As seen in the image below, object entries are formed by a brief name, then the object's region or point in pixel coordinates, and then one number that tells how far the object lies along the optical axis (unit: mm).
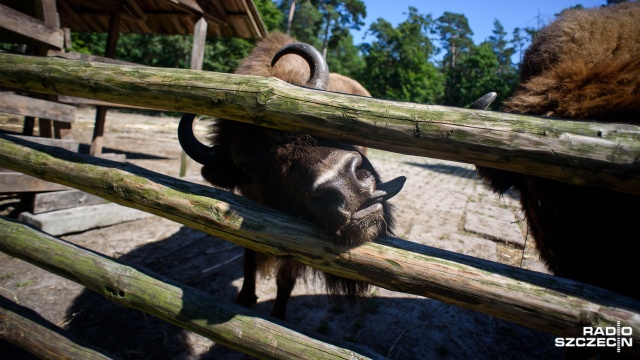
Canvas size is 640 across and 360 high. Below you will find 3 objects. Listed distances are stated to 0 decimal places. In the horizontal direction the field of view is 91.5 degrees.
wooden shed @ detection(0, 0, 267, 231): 3582
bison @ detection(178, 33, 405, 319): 1434
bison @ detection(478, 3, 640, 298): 1409
